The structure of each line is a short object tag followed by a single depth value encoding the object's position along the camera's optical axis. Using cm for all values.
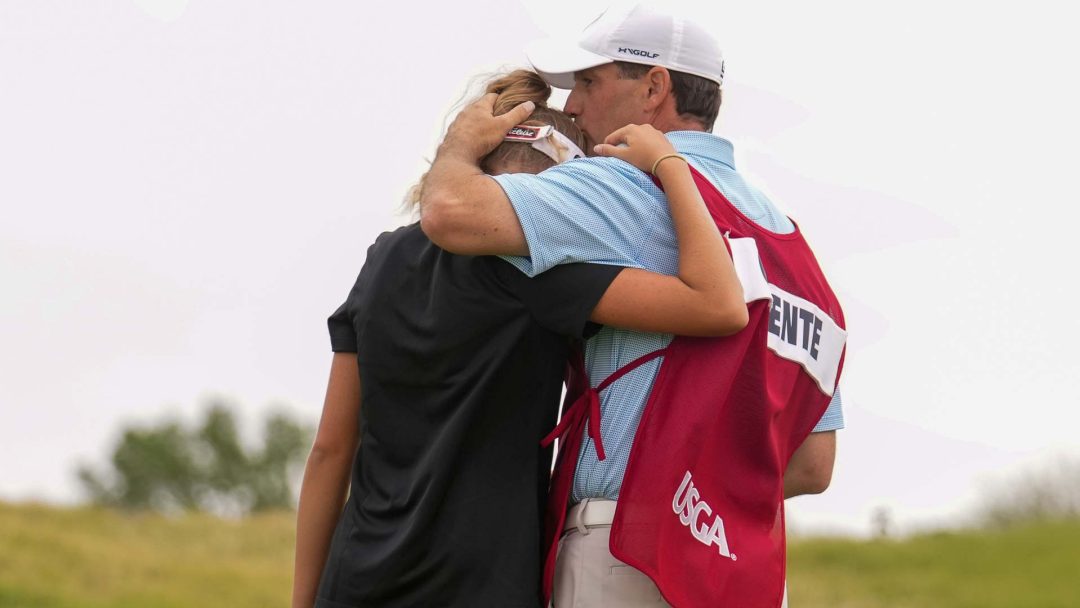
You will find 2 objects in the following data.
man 731
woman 734
